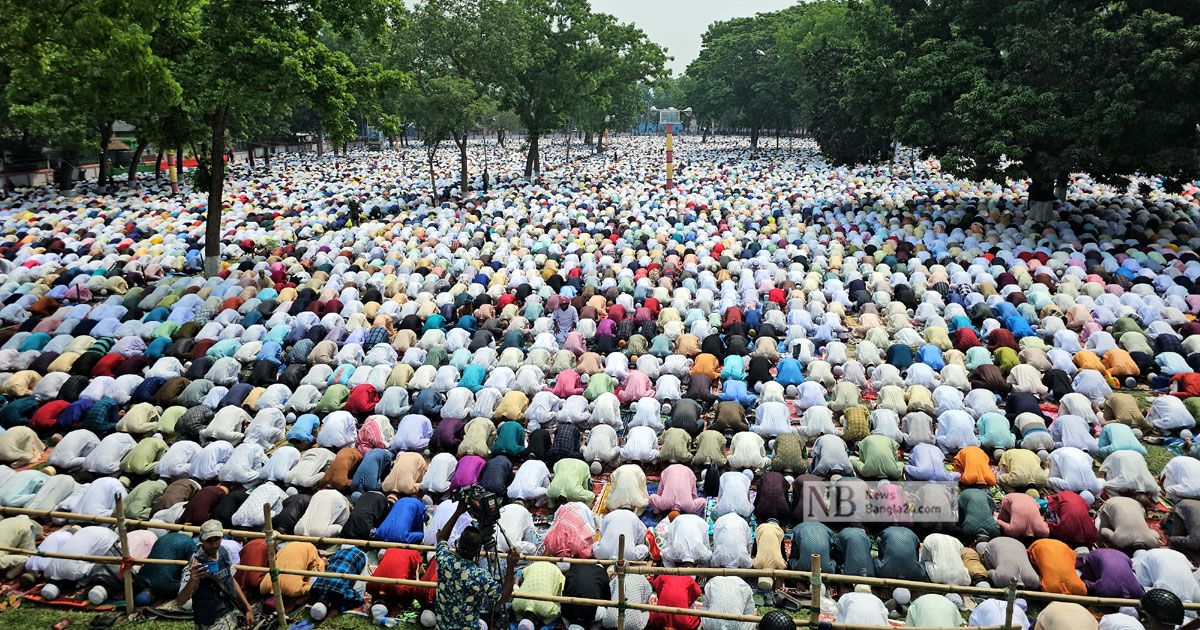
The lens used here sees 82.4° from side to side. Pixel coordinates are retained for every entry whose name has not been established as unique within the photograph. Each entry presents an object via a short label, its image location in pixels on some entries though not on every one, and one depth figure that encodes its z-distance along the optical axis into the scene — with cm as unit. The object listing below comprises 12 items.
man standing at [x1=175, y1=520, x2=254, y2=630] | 513
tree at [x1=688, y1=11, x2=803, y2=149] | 5206
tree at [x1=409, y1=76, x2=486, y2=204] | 2666
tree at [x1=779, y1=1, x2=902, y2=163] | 2356
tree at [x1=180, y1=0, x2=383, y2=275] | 1416
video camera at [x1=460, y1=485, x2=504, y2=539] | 455
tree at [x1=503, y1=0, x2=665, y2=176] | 3234
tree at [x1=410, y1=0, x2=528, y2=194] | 2803
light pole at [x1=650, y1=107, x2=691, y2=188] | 3263
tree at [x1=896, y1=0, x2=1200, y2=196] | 1653
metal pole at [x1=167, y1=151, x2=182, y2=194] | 3230
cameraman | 467
